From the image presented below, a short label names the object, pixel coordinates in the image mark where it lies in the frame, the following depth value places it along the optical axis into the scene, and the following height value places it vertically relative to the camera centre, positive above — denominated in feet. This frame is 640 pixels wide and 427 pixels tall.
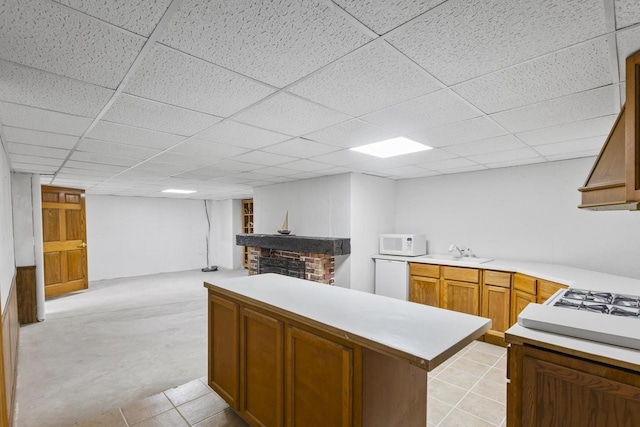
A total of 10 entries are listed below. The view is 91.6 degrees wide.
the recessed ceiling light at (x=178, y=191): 23.33 +1.25
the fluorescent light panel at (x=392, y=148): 9.32 +1.89
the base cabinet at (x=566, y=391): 4.36 -2.83
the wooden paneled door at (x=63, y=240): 19.36 -2.03
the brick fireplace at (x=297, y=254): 14.15 -2.49
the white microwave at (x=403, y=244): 14.71 -1.85
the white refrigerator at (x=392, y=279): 14.38 -3.45
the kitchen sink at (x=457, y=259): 13.20 -2.38
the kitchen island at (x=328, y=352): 4.73 -2.61
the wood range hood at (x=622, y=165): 4.47 +0.68
